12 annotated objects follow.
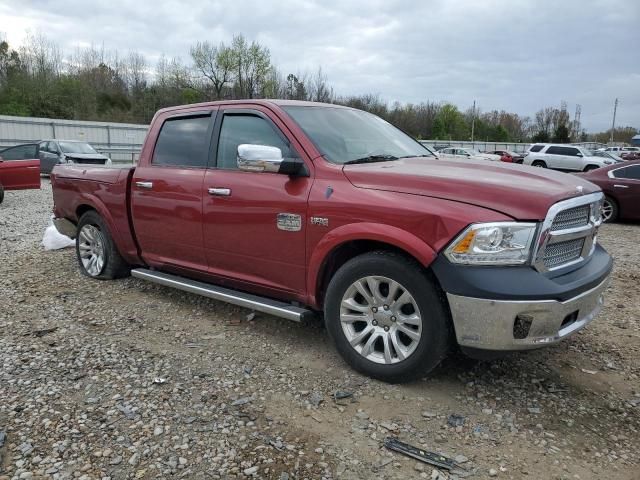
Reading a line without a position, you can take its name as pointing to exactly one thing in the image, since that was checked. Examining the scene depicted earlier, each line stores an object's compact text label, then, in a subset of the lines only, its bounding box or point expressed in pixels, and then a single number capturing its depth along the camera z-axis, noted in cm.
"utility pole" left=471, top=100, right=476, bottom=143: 7232
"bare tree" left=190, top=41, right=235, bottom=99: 4919
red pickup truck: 298
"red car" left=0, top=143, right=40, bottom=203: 1262
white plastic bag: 746
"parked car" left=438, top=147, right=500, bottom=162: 3039
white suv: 2627
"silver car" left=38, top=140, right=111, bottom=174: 1820
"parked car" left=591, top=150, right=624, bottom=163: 2925
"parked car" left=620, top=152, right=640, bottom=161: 3075
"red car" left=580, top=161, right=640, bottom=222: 1070
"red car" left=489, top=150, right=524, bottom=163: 3221
